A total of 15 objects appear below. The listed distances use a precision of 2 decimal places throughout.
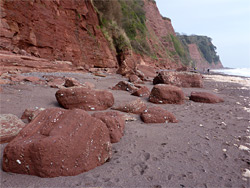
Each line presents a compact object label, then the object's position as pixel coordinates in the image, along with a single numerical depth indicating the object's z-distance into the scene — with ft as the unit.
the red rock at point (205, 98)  14.83
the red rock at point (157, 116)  8.84
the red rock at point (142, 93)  15.48
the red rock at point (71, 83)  14.33
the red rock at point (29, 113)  7.23
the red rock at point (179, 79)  23.32
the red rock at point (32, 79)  15.07
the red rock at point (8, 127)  5.63
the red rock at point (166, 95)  13.37
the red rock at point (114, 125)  6.62
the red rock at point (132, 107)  10.23
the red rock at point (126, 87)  17.22
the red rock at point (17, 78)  14.23
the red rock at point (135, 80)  24.99
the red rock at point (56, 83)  14.73
